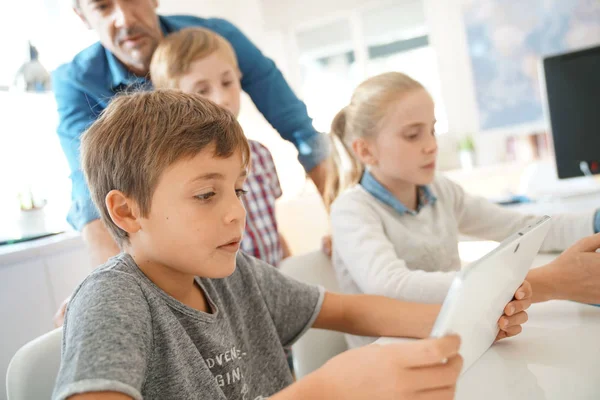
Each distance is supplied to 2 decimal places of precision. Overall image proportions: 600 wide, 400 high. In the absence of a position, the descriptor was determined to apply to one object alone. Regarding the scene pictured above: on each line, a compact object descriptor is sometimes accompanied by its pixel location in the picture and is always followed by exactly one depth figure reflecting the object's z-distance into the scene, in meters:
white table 0.62
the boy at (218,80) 1.38
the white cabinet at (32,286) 1.59
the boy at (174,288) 0.56
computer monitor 1.62
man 1.36
